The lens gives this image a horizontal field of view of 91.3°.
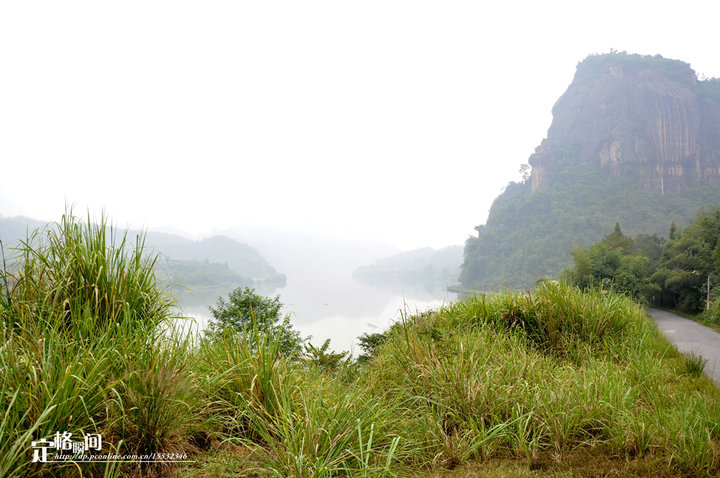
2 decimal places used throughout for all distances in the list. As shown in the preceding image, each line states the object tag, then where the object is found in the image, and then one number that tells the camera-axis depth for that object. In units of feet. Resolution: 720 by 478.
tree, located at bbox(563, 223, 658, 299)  63.62
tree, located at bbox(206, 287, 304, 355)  36.76
